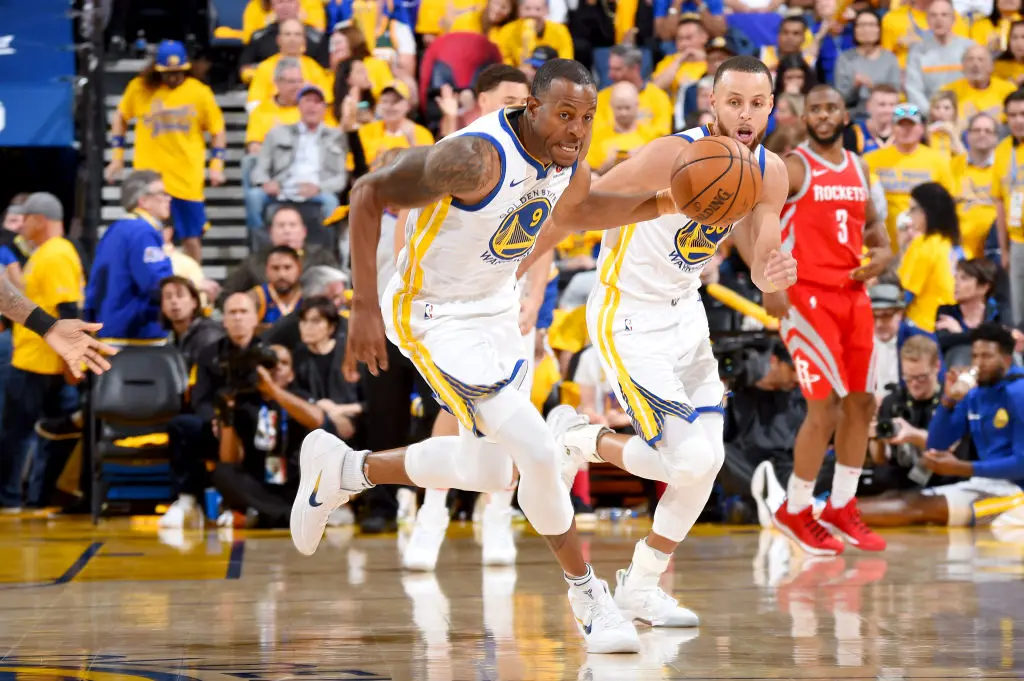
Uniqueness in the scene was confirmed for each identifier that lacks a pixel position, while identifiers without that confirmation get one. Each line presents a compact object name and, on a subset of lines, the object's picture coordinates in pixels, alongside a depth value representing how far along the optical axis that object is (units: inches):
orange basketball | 409.4
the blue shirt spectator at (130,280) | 814.5
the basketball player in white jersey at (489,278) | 379.6
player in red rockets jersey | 627.2
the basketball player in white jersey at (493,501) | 571.2
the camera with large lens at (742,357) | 790.5
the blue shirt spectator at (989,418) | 744.3
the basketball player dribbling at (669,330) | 449.4
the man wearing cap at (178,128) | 979.9
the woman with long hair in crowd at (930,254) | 890.1
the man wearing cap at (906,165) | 942.4
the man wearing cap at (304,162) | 945.5
